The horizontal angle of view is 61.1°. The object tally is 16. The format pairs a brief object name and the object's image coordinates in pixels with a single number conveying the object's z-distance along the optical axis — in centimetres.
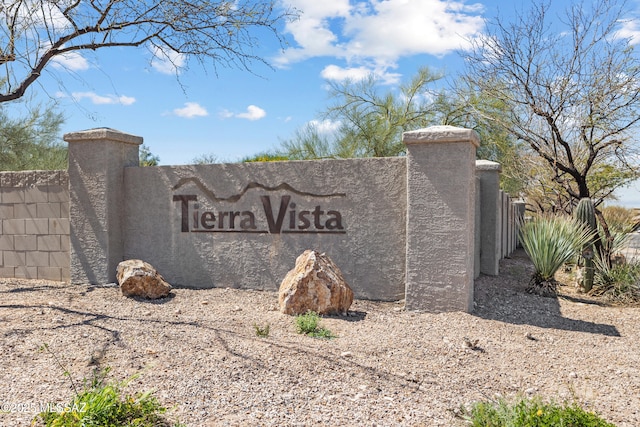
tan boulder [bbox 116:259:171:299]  755
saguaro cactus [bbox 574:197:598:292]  914
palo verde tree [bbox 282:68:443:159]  1861
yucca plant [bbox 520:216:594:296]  862
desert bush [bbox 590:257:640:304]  851
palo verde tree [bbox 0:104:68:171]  1738
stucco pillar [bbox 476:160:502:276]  992
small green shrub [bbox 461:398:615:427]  326
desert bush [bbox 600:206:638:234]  1066
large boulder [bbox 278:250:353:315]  660
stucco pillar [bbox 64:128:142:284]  873
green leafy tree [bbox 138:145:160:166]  2950
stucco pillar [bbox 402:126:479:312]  673
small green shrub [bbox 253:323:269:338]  552
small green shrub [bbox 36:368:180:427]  319
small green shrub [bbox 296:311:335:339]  569
